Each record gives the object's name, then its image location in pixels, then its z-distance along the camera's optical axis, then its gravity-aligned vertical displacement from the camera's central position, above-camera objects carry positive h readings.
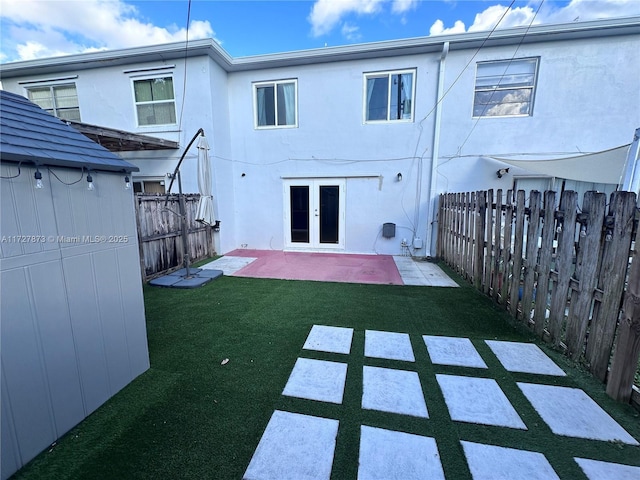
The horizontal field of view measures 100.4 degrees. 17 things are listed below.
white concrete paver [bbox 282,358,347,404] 2.17 -1.57
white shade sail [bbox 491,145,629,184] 5.04 +0.64
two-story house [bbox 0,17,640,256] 6.06 +2.16
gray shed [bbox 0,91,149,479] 1.53 -0.54
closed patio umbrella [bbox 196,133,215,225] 5.14 +0.28
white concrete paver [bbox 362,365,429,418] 2.02 -1.57
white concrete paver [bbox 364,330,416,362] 2.72 -1.57
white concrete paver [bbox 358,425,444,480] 1.53 -1.56
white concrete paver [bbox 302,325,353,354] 2.85 -1.57
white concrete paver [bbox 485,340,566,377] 2.46 -1.56
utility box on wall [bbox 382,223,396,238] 7.25 -0.81
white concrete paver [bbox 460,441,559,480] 1.51 -1.55
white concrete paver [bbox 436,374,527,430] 1.91 -1.57
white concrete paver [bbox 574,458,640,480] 1.50 -1.54
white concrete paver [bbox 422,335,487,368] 2.60 -1.57
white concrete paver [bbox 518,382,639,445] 1.79 -1.55
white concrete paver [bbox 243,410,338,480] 1.54 -1.56
